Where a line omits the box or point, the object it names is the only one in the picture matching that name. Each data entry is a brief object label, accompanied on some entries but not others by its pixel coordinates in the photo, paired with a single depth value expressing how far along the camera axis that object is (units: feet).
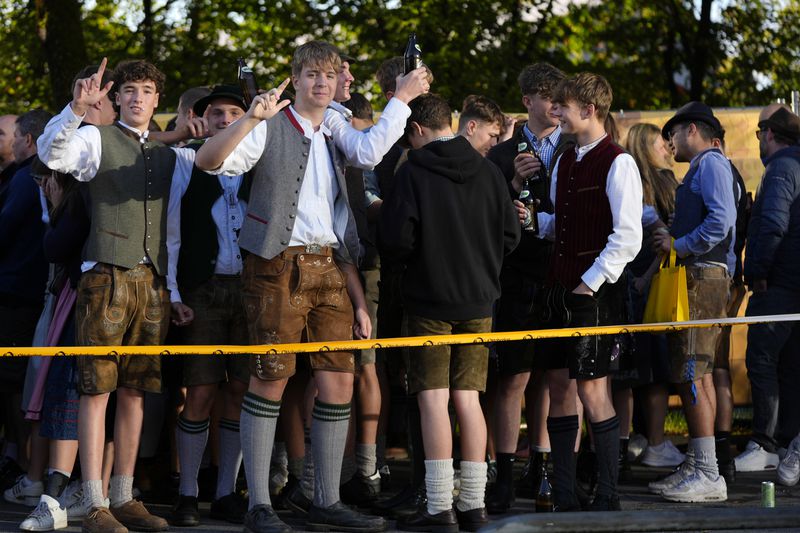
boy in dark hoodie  39.03
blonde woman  49.13
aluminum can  37.19
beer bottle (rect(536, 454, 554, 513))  41.01
